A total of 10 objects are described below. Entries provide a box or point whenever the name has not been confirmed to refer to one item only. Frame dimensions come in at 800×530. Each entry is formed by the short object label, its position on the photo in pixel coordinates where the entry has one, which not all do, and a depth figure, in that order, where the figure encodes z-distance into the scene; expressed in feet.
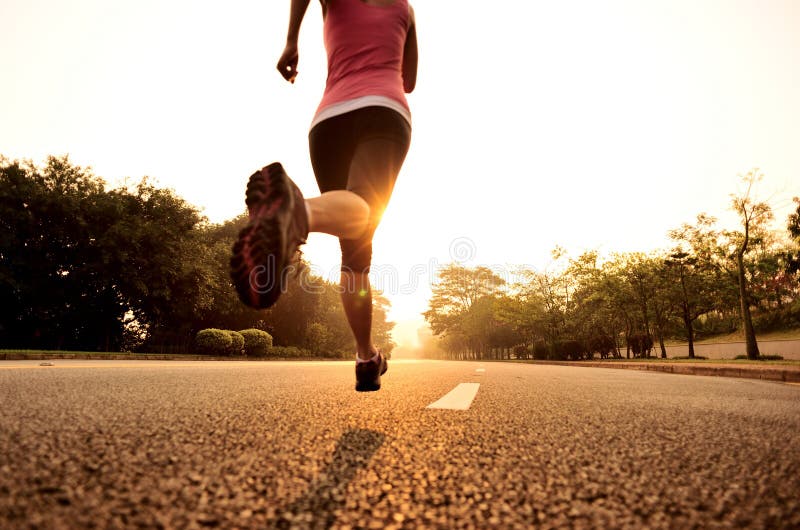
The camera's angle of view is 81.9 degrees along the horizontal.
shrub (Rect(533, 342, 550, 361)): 106.59
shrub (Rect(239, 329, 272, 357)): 84.79
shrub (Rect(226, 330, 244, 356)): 77.46
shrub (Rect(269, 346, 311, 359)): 94.09
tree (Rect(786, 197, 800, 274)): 95.14
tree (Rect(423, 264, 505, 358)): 206.49
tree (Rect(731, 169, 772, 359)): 70.38
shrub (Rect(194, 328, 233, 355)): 74.38
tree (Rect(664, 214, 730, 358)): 95.96
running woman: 7.79
